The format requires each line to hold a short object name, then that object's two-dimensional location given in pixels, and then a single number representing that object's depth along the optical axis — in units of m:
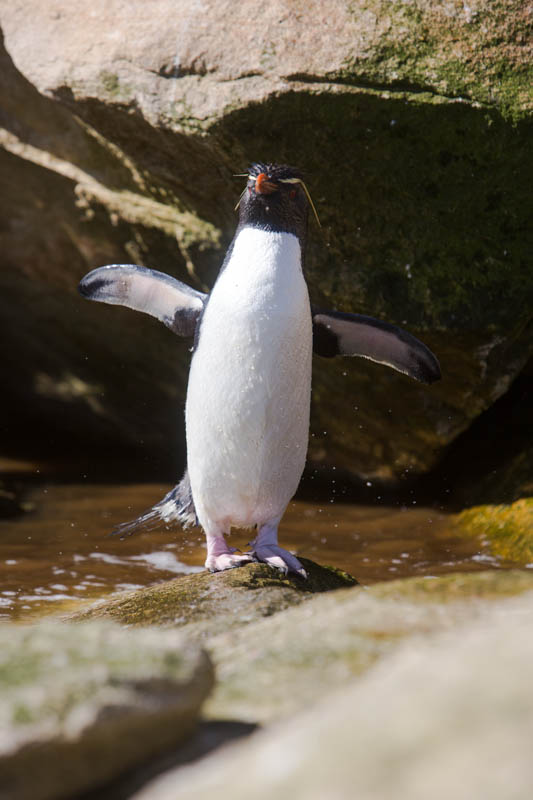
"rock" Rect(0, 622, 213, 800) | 3.09
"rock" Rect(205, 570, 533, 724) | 3.88
